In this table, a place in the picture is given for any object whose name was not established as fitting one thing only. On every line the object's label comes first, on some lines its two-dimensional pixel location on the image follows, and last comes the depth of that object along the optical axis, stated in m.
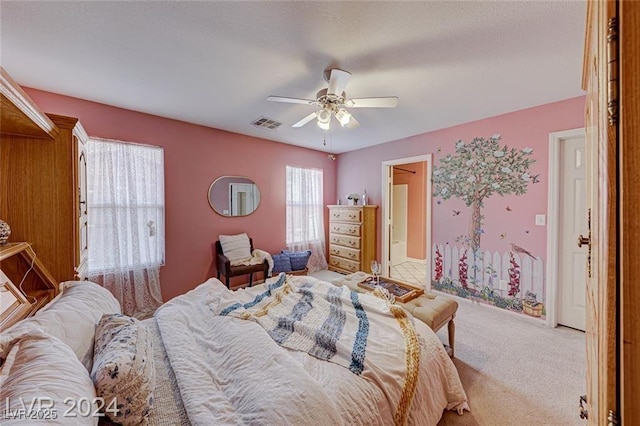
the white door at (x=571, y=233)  2.62
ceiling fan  1.95
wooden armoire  1.53
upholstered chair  3.35
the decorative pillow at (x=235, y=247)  3.60
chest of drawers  4.41
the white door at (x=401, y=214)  5.73
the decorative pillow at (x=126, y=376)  0.85
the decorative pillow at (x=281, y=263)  4.04
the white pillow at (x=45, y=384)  0.66
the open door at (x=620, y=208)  0.40
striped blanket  1.18
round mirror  3.71
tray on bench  2.19
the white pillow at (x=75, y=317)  1.04
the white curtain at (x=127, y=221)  2.76
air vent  3.22
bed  0.83
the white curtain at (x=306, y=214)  4.59
